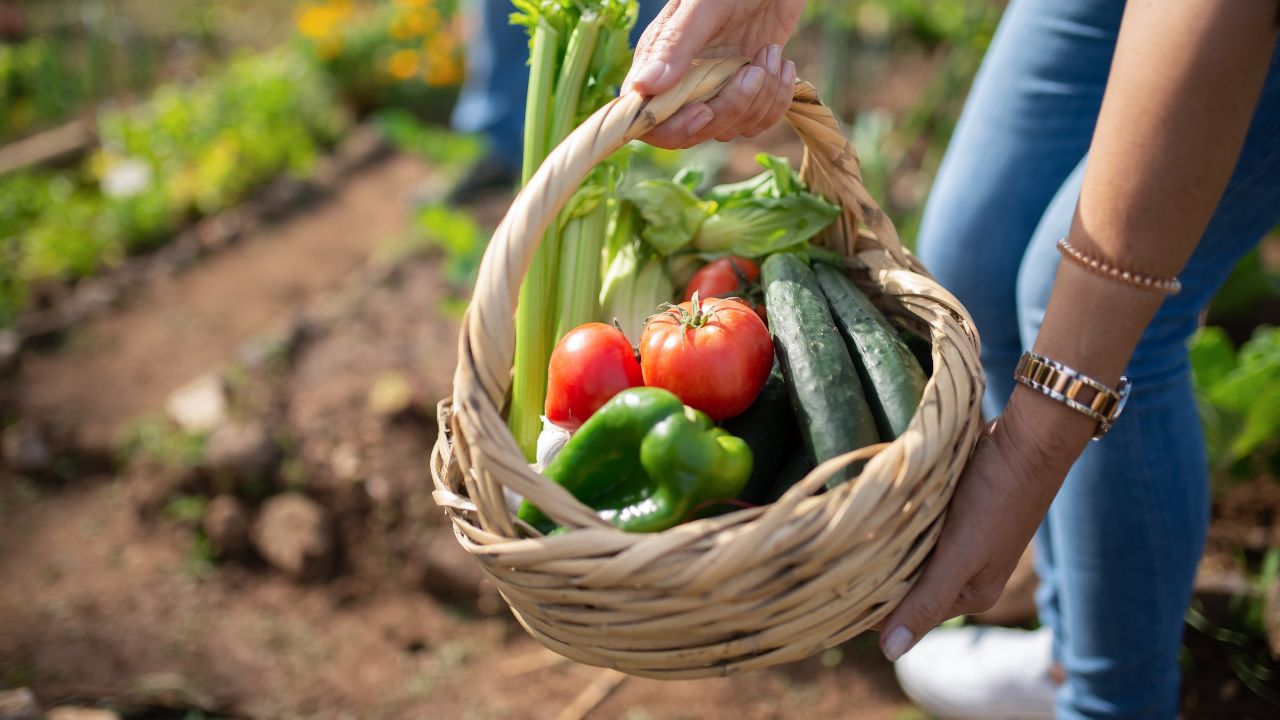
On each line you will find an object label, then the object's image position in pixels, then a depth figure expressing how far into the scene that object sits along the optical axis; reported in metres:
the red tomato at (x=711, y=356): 1.36
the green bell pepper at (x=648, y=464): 1.20
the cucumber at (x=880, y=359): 1.30
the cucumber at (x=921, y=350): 1.51
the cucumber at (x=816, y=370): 1.27
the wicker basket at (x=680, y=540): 1.06
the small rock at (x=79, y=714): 1.98
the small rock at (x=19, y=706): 1.87
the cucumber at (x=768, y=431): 1.40
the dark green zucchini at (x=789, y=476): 1.37
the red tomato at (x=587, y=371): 1.40
